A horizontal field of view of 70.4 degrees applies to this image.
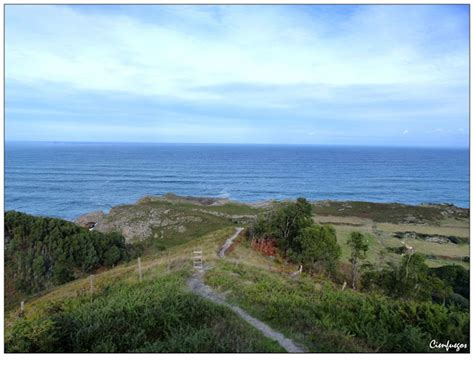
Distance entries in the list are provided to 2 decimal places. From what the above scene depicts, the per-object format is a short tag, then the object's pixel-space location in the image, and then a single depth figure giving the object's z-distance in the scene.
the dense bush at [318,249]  19.92
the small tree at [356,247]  20.14
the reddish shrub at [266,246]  21.73
